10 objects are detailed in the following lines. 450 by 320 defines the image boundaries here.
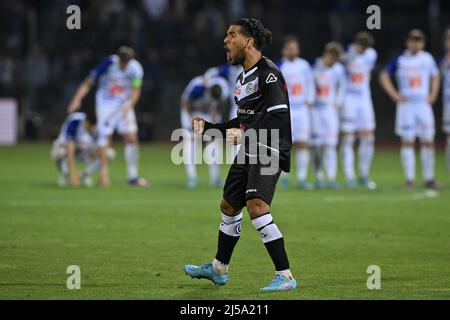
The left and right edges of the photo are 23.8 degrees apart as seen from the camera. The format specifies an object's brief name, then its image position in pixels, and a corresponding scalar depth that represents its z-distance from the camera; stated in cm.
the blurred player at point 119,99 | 1980
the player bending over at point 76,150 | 1934
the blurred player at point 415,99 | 1978
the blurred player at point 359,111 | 2016
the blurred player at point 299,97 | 1961
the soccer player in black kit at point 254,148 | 931
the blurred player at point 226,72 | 2021
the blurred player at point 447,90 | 2003
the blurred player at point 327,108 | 2011
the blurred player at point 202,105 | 1986
